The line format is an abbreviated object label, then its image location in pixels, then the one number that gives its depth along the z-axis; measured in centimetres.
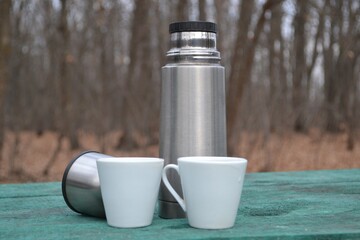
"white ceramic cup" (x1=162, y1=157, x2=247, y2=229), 104
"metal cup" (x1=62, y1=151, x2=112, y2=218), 114
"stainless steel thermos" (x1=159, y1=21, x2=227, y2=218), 114
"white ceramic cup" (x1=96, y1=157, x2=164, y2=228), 105
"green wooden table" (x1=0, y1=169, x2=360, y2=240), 103
